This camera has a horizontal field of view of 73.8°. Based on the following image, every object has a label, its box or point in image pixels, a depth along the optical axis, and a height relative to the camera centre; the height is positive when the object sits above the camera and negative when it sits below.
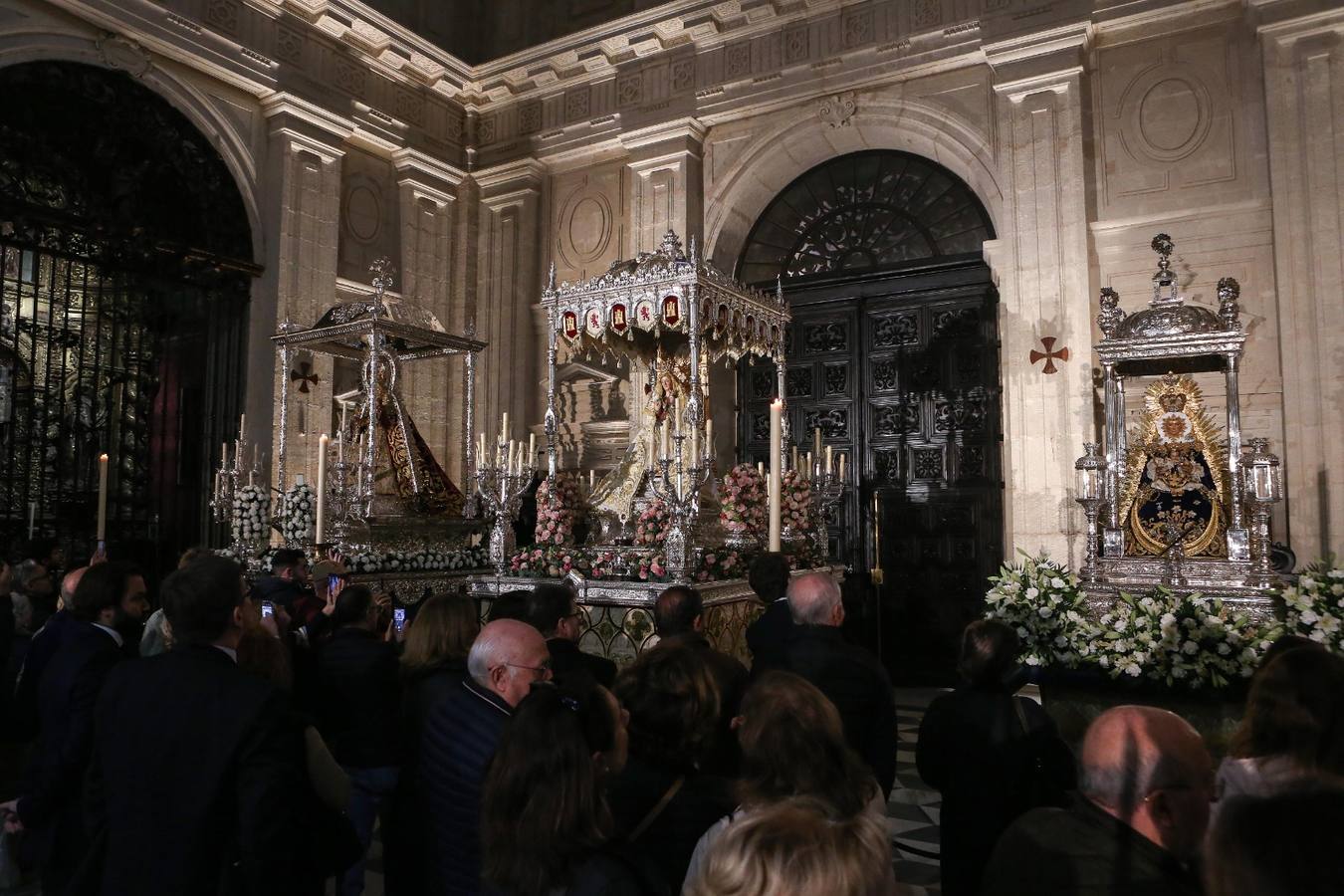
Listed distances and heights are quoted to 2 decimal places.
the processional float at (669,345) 7.35 +1.57
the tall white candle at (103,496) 6.51 +0.05
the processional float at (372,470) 8.52 +0.33
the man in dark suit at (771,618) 3.63 -0.53
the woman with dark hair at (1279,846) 1.06 -0.42
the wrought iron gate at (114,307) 8.62 +2.06
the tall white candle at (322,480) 7.12 +0.18
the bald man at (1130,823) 1.73 -0.64
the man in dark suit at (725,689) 2.42 -0.55
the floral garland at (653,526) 7.34 -0.19
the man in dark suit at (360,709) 3.58 -0.83
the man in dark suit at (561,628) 3.41 -0.52
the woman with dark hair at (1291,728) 2.16 -0.55
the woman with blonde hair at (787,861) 1.23 -0.50
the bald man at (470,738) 2.43 -0.65
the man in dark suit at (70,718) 2.85 -0.72
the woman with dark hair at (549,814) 1.67 -0.60
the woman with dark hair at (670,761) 2.04 -0.63
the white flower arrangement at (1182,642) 4.70 -0.75
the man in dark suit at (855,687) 3.16 -0.65
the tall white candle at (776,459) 5.38 +0.27
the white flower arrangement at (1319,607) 4.73 -0.57
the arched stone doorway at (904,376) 9.95 +1.50
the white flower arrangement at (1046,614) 5.14 -0.66
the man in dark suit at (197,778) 2.12 -0.66
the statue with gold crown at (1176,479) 7.36 +0.20
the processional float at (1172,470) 6.93 +0.27
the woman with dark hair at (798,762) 1.92 -0.57
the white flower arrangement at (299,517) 8.55 -0.14
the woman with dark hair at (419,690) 2.75 -0.60
